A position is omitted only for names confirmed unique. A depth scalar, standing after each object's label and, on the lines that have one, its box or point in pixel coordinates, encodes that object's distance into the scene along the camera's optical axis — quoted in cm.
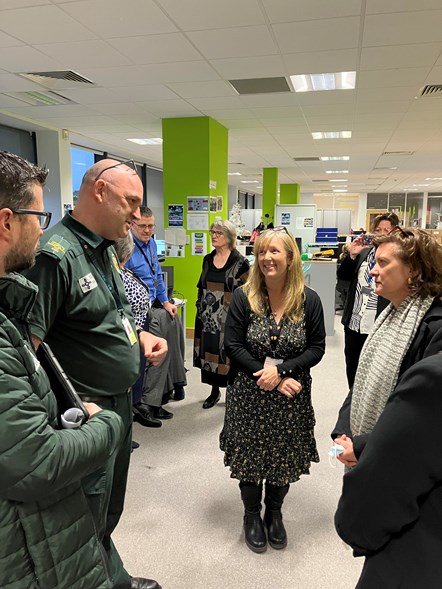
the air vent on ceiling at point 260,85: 407
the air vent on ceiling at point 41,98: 468
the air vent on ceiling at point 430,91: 422
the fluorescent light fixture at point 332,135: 655
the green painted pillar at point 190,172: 555
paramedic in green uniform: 134
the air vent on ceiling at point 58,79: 396
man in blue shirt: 320
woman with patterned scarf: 131
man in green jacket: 83
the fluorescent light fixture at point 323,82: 396
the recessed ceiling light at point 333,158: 895
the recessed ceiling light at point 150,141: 711
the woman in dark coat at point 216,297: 334
